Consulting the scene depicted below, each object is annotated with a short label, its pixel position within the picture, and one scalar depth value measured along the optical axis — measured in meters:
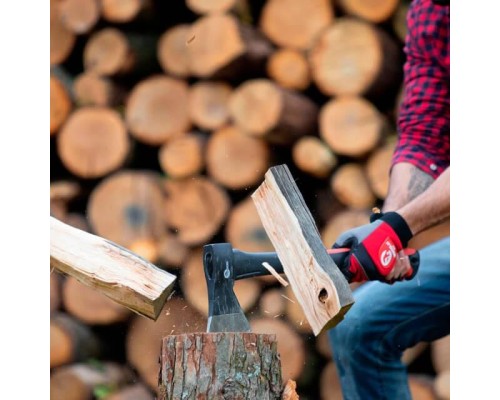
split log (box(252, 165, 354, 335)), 8.55
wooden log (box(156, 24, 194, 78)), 9.61
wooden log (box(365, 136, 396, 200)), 9.44
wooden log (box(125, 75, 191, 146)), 9.62
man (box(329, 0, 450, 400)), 9.11
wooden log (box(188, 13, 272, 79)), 9.52
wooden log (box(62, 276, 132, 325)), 9.74
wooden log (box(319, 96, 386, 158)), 9.44
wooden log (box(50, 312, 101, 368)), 9.74
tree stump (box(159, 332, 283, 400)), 8.53
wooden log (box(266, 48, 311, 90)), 9.54
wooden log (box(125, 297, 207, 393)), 9.64
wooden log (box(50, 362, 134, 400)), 9.73
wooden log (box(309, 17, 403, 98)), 9.45
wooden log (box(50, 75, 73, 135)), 9.70
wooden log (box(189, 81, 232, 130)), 9.57
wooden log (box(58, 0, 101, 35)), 9.67
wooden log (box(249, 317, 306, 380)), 9.61
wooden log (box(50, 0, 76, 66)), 9.69
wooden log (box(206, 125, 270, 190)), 9.54
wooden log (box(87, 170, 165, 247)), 9.64
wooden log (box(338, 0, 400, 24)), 9.46
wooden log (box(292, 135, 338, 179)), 9.49
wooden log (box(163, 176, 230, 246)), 9.58
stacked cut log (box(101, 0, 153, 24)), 9.65
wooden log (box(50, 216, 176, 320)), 8.89
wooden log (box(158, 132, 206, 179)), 9.58
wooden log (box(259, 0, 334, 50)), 9.49
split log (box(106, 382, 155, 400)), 9.73
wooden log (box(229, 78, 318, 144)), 9.50
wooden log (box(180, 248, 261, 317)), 9.63
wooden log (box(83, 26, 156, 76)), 9.67
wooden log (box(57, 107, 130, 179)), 9.67
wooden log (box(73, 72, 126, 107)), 9.69
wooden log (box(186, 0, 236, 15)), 9.55
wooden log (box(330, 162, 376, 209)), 9.48
